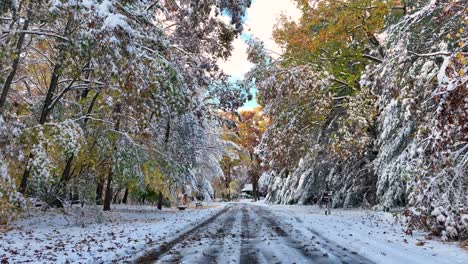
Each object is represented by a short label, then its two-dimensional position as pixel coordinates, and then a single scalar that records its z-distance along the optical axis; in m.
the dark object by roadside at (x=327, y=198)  19.67
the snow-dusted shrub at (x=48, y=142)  9.44
